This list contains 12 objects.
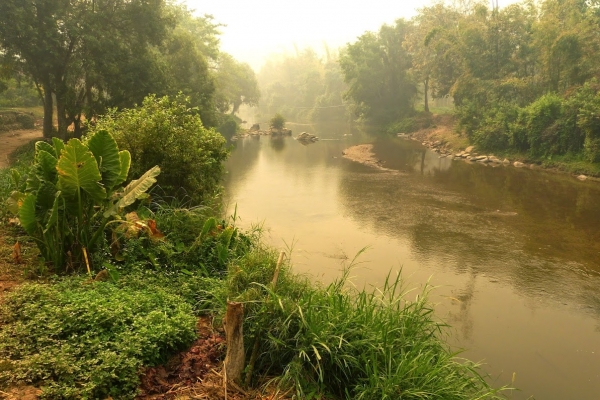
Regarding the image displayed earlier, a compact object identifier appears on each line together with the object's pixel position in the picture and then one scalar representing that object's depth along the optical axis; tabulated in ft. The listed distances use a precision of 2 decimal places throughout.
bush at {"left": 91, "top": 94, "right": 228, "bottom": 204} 24.98
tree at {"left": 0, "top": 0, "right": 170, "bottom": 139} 44.70
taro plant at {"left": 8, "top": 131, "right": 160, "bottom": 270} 14.44
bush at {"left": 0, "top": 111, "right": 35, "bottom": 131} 61.20
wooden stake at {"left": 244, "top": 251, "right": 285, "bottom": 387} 11.24
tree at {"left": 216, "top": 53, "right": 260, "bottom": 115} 112.98
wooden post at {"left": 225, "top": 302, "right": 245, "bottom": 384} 10.75
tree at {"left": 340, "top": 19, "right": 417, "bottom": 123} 124.36
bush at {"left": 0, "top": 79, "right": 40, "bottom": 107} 75.36
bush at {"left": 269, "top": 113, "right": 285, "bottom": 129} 110.73
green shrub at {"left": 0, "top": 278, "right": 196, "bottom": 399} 9.36
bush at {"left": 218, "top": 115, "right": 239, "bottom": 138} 99.30
